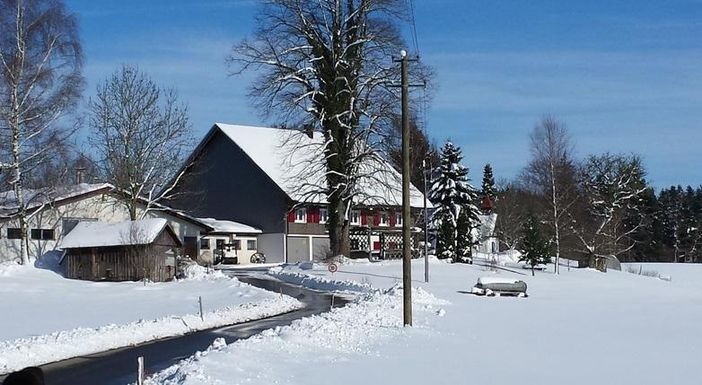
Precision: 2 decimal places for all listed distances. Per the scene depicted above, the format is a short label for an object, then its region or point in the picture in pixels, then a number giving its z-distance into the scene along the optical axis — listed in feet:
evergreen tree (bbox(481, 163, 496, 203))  368.48
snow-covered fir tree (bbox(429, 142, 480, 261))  213.66
